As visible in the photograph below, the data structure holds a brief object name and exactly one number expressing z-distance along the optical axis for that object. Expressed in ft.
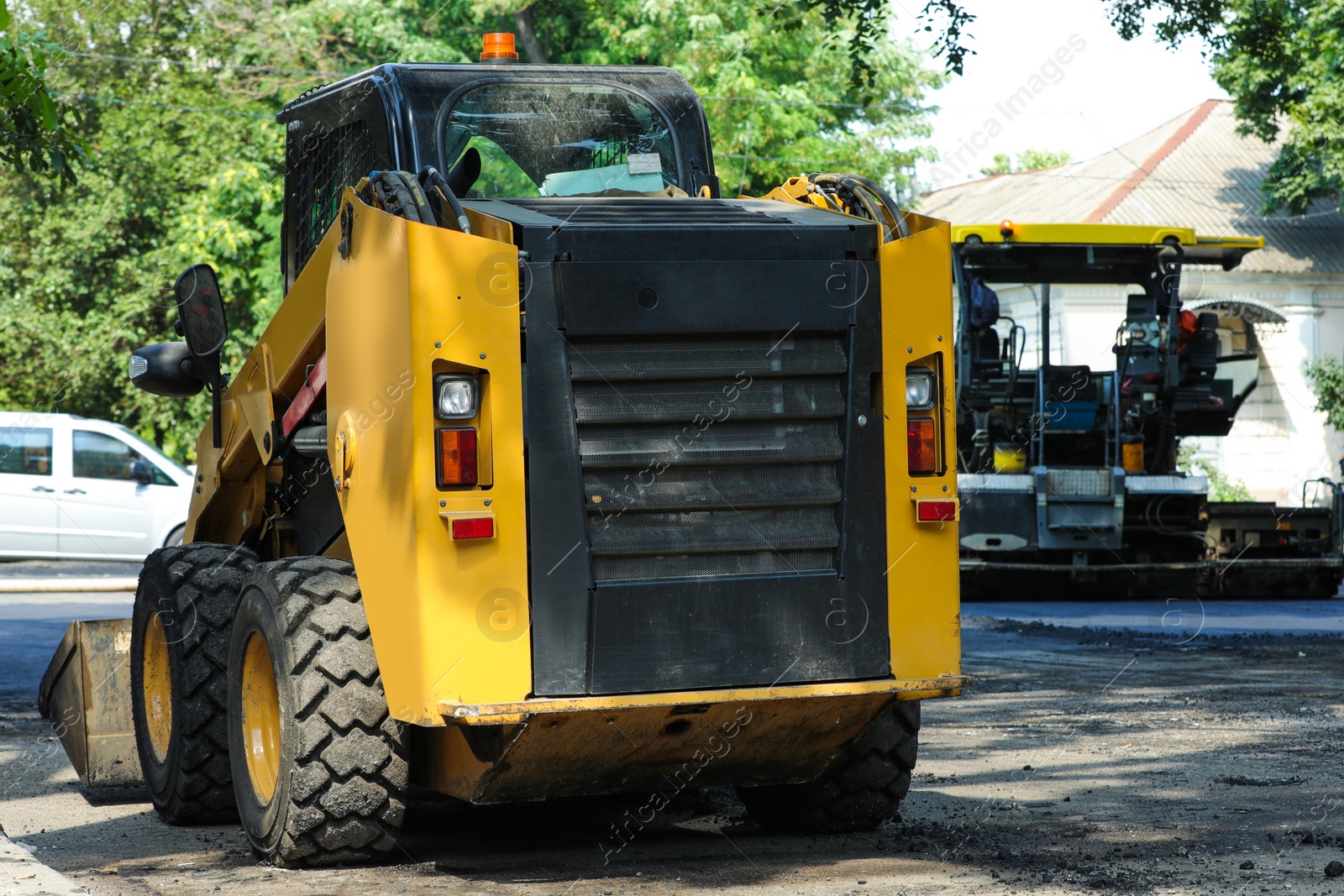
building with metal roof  101.04
